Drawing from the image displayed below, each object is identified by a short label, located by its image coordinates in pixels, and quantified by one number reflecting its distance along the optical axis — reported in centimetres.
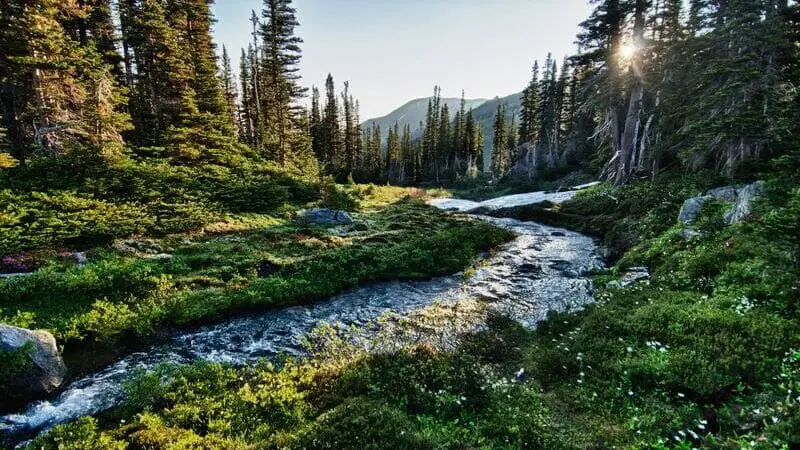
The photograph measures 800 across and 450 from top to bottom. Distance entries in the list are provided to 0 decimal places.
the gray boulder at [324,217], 2695
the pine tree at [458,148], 8588
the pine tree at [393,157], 9000
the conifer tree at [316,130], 7238
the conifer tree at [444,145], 8362
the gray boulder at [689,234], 1364
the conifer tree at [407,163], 8688
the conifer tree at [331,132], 7075
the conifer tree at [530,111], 7025
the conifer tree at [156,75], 2850
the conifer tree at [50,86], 1886
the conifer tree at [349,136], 7456
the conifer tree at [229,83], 5328
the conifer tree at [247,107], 4654
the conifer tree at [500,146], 8288
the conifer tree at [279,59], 3403
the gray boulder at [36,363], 779
